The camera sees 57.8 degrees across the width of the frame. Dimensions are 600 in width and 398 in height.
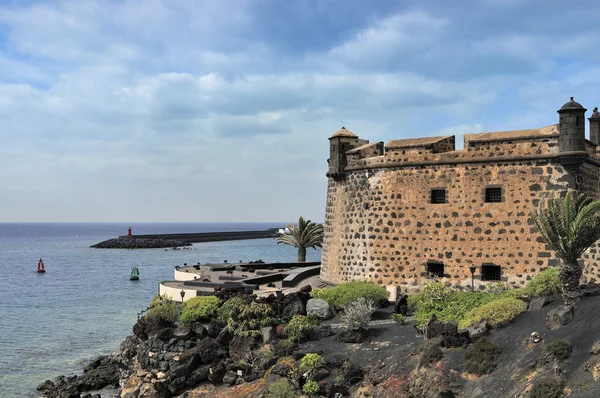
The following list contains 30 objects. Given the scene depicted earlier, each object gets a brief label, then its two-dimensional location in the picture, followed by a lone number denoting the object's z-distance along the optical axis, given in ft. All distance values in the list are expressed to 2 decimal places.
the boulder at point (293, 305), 79.48
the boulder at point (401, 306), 77.41
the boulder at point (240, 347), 73.72
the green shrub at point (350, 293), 80.29
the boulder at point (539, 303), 62.34
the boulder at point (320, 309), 79.00
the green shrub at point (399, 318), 72.49
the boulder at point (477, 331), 58.75
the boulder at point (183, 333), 79.97
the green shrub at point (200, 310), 82.33
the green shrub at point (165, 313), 85.25
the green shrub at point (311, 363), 62.44
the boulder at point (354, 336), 68.90
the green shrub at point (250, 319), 77.15
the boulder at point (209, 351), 75.66
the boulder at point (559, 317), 54.03
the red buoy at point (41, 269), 282.44
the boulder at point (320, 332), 73.15
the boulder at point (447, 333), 58.44
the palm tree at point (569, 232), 55.98
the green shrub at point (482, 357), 52.54
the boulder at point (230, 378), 70.49
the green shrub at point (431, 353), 57.11
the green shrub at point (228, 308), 80.59
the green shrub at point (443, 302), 70.03
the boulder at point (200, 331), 79.77
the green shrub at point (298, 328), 72.79
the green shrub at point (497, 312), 60.08
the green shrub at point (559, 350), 47.50
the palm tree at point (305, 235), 158.71
